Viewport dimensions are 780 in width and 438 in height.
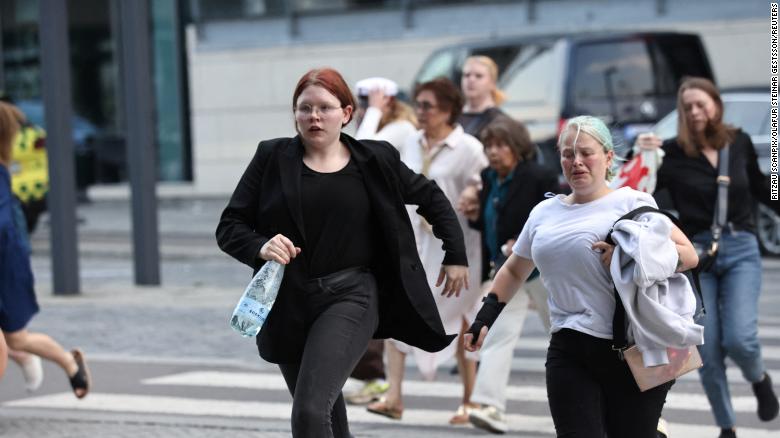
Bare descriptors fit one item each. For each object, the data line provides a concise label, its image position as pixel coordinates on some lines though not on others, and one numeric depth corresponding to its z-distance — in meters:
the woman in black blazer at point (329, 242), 10.33
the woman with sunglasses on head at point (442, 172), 15.58
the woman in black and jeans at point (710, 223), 13.79
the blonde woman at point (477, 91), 17.61
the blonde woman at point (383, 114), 16.56
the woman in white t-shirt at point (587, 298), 9.80
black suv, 30.08
